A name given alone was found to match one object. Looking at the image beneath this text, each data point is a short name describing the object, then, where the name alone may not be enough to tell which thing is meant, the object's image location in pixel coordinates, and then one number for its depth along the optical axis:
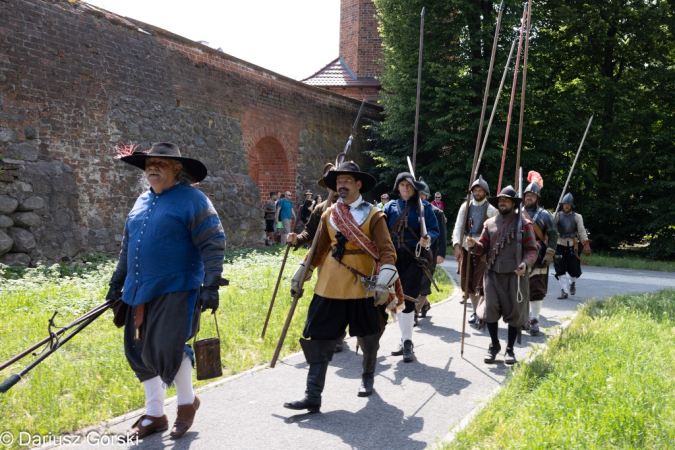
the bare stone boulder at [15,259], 10.67
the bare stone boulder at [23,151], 11.16
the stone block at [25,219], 10.98
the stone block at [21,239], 10.87
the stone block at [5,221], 10.70
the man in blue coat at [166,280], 4.23
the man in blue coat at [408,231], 7.31
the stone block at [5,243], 10.52
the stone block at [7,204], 10.73
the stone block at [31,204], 11.05
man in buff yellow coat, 5.06
